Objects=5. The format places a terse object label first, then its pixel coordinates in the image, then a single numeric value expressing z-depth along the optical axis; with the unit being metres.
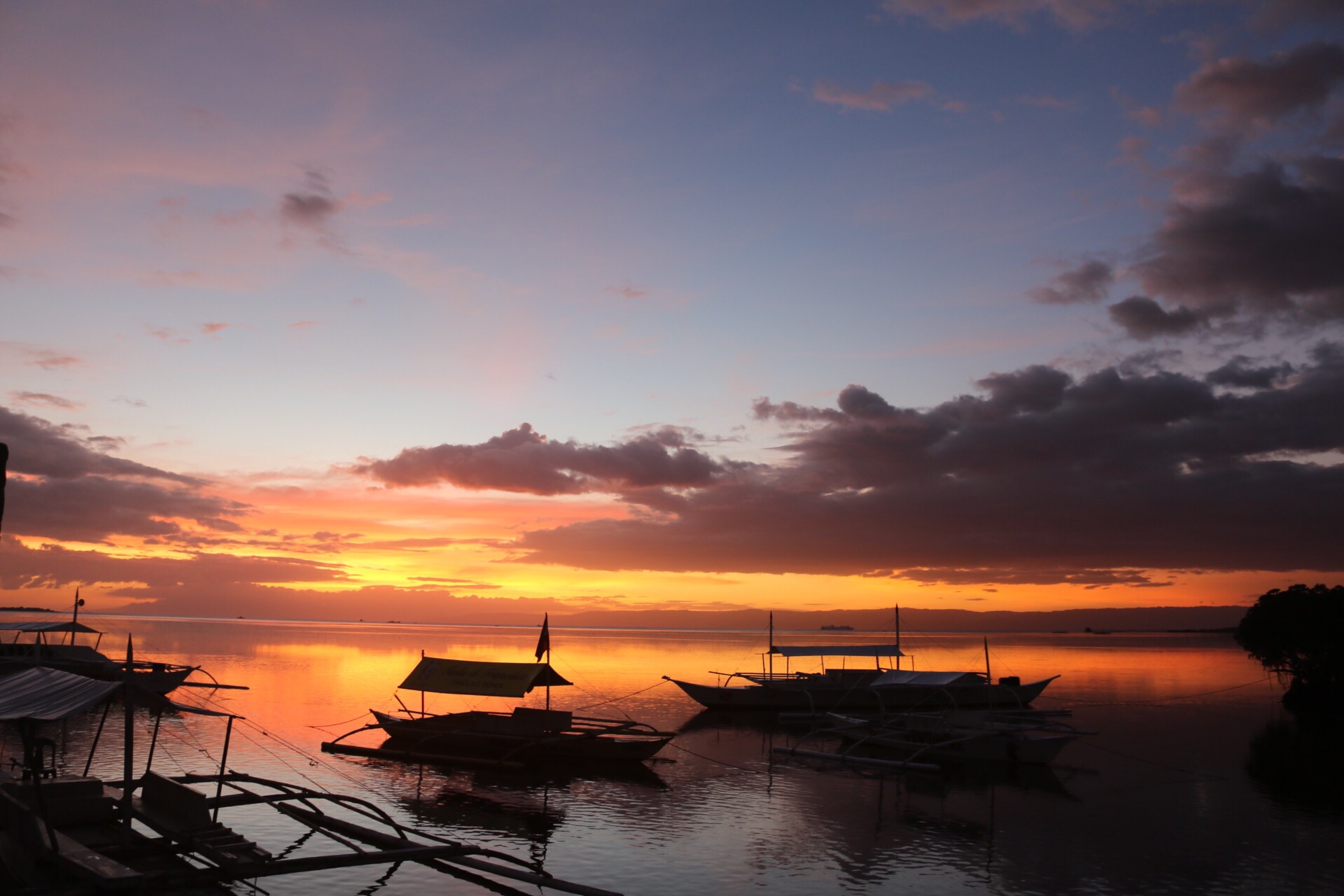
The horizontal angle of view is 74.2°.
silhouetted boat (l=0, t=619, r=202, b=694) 52.47
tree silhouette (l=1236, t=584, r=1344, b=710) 72.06
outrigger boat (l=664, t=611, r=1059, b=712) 65.75
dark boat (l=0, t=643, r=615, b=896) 16.77
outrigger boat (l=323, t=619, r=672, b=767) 39.41
